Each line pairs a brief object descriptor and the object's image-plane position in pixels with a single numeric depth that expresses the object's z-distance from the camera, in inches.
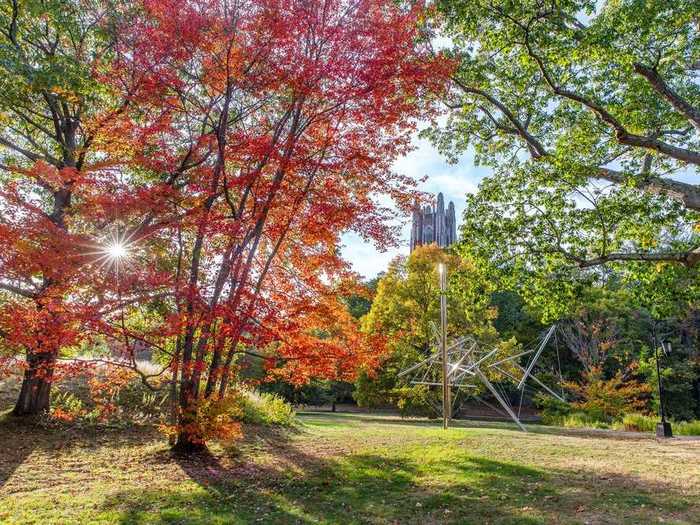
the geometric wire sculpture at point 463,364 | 657.5
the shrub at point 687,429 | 595.8
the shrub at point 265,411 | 451.8
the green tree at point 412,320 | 872.9
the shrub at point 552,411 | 895.4
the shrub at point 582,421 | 725.3
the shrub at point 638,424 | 655.8
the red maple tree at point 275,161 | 298.2
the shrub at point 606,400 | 810.8
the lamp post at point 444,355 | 508.4
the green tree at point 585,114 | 322.7
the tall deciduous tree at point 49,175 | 264.1
